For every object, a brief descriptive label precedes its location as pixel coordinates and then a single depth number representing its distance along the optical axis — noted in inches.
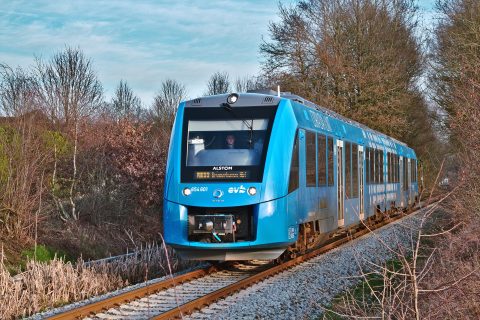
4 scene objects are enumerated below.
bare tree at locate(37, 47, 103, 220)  1498.4
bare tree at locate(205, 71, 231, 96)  2472.6
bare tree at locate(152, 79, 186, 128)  2206.0
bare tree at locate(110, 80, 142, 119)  2320.4
